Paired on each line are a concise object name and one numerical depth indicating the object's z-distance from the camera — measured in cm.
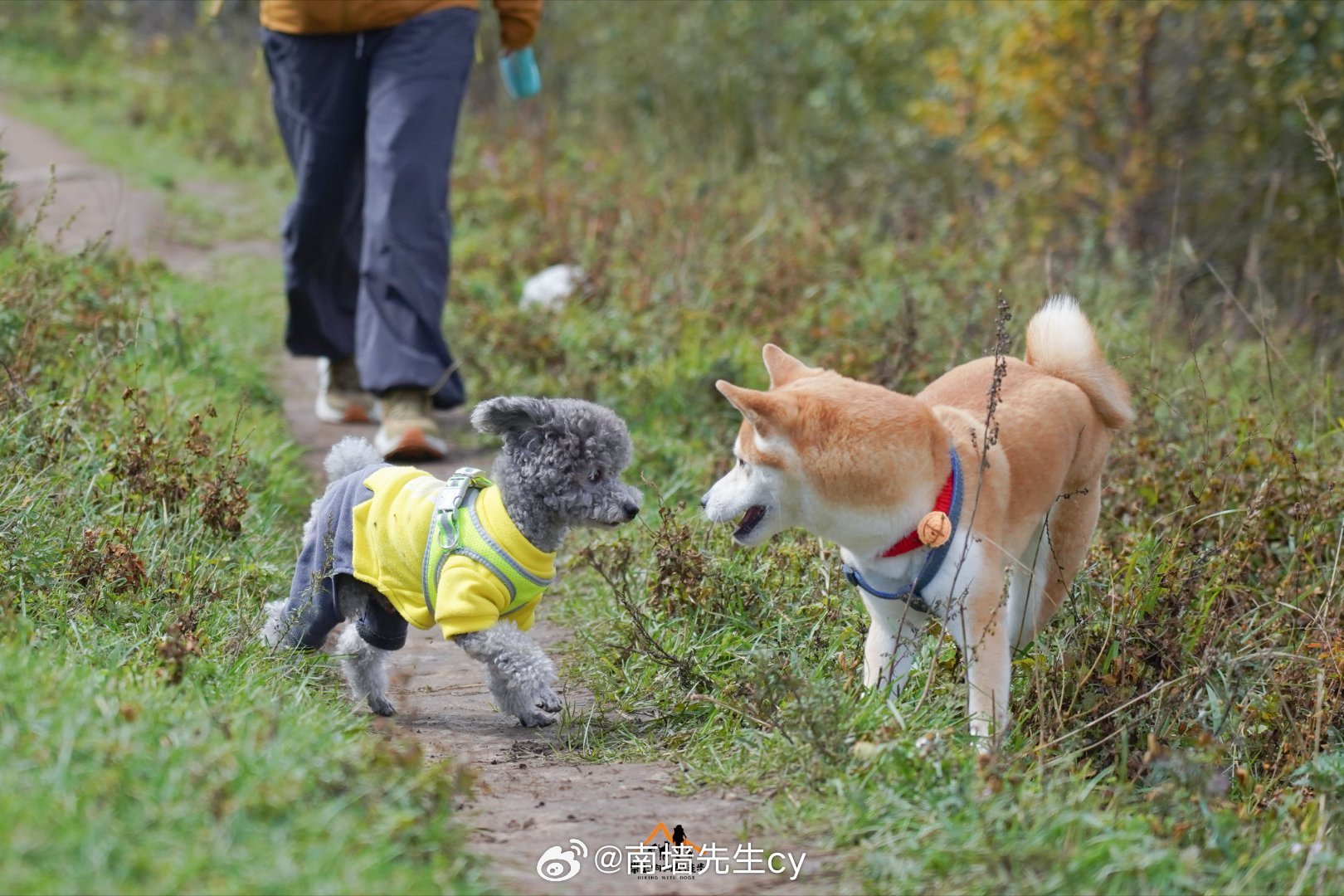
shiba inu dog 635
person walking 1067
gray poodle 685
